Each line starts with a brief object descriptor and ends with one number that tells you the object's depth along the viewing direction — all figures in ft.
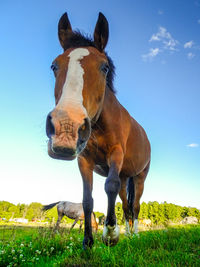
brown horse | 7.18
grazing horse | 52.90
